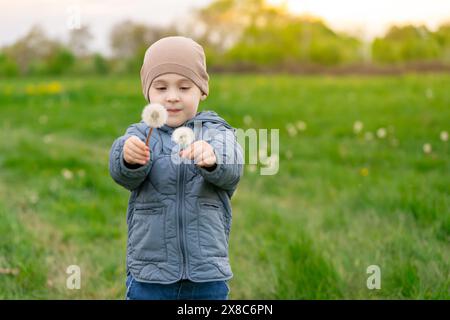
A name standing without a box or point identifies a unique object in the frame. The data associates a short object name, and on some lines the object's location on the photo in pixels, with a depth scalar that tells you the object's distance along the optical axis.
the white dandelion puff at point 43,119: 8.86
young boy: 1.86
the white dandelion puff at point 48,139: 7.15
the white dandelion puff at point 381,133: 6.12
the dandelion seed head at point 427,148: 5.45
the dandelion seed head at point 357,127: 6.80
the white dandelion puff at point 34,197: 4.59
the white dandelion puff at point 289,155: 6.11
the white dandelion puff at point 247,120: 7.62
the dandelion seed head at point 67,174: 5.18
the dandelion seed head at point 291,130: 7.11
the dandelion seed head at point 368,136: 6.41
